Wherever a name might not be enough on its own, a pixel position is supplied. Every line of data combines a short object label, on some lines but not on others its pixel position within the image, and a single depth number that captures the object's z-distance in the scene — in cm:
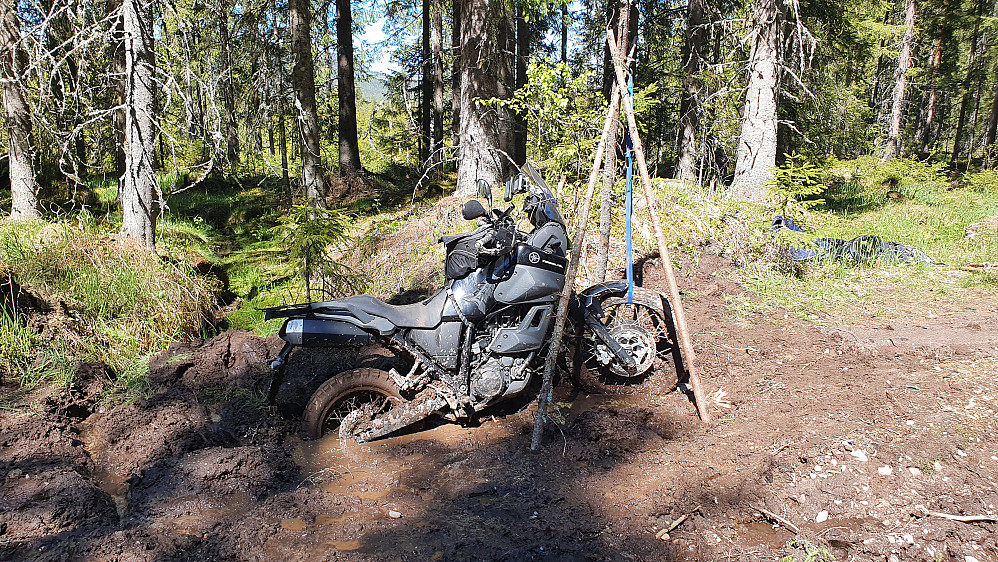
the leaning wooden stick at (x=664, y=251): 412
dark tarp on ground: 776
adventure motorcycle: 412
